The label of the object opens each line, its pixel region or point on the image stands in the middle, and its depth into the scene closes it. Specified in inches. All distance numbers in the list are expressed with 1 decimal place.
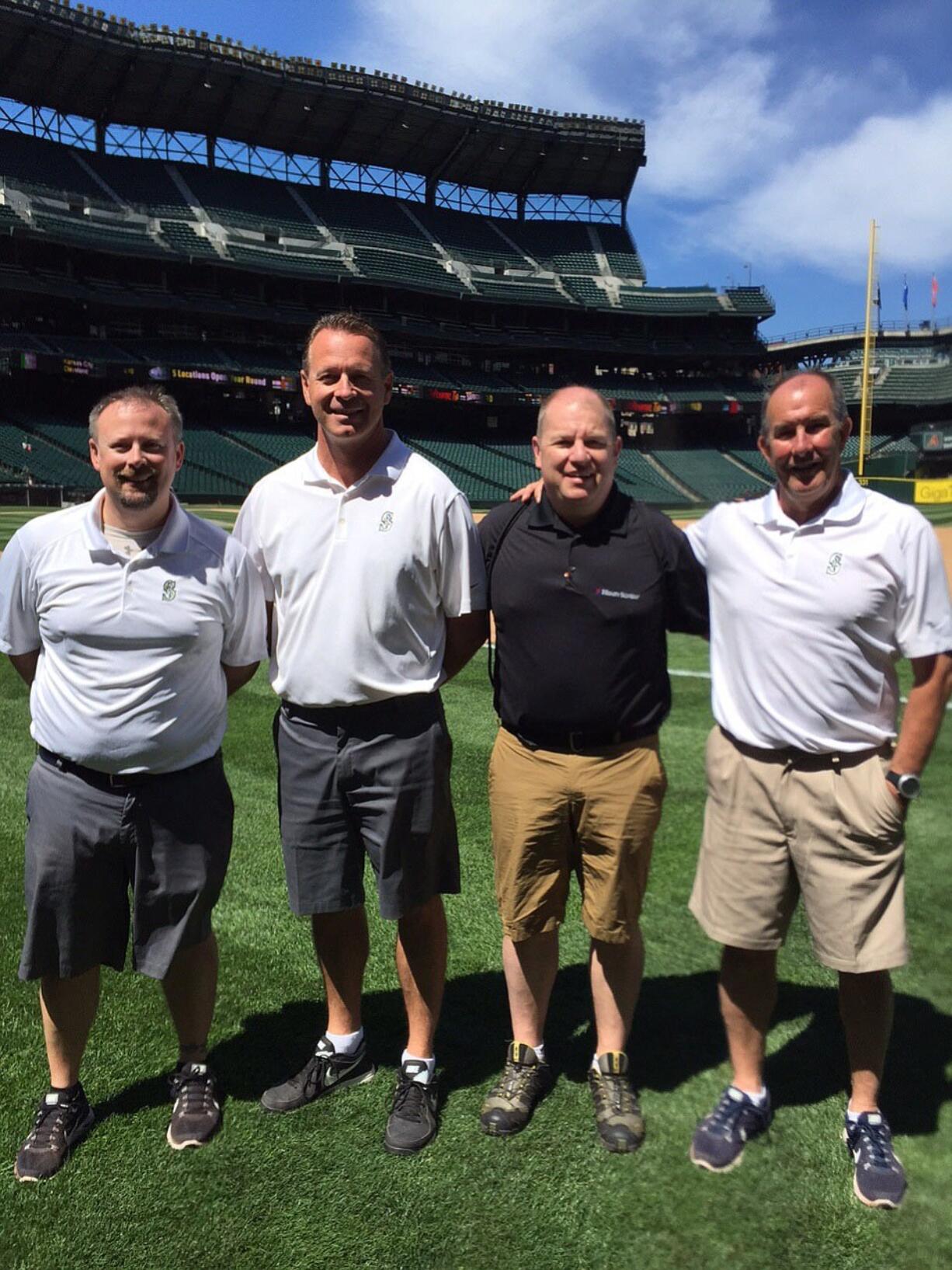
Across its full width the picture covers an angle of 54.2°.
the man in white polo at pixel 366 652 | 108.7
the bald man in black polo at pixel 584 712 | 108.3
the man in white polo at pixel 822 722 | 99.5
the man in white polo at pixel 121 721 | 102.4
